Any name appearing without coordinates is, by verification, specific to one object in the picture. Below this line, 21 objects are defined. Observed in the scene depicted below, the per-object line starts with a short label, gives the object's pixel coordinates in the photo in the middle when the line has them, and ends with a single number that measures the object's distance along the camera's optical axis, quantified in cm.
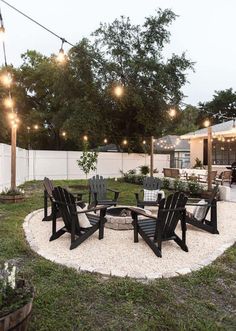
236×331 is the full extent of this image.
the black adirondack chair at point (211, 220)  538
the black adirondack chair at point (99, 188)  727
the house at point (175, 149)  2434
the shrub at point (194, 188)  980
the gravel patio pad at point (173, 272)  342
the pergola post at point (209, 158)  925
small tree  1427
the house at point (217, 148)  1647
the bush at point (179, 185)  1059
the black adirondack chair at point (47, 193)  618
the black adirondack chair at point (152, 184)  798
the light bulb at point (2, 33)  436
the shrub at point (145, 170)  1569
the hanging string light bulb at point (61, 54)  541
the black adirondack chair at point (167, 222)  416
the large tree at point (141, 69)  1617
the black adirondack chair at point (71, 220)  442
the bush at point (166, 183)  1208
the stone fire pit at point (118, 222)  557
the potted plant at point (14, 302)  187
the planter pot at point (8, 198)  802
